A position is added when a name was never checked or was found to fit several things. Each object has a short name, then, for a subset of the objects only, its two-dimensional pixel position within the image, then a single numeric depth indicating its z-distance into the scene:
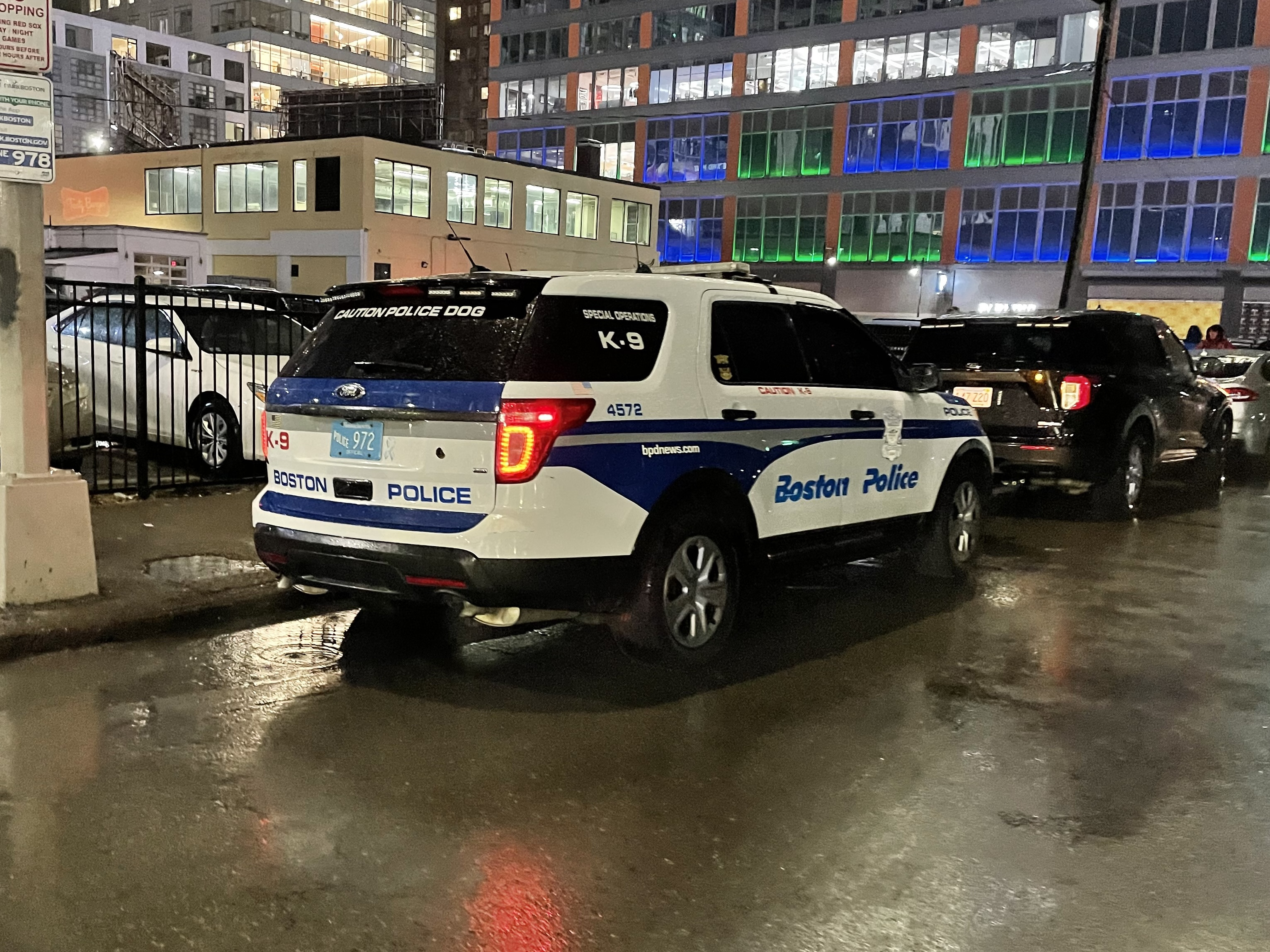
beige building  42.00
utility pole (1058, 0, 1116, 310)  20.58
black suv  10.18
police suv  4.96
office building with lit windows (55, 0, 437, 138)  95.06
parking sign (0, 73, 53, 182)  6.03
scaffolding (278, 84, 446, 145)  61.28
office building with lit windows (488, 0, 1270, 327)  46.34
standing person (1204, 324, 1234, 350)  19.23
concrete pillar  6.16
